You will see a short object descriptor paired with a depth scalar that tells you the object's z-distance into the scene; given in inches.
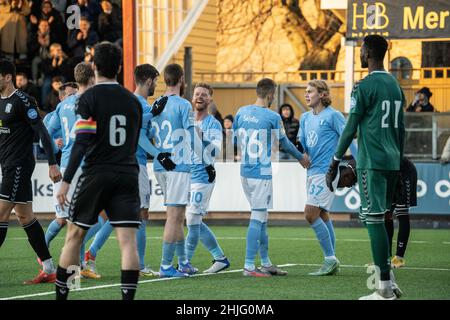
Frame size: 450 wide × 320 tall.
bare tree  1549.0
